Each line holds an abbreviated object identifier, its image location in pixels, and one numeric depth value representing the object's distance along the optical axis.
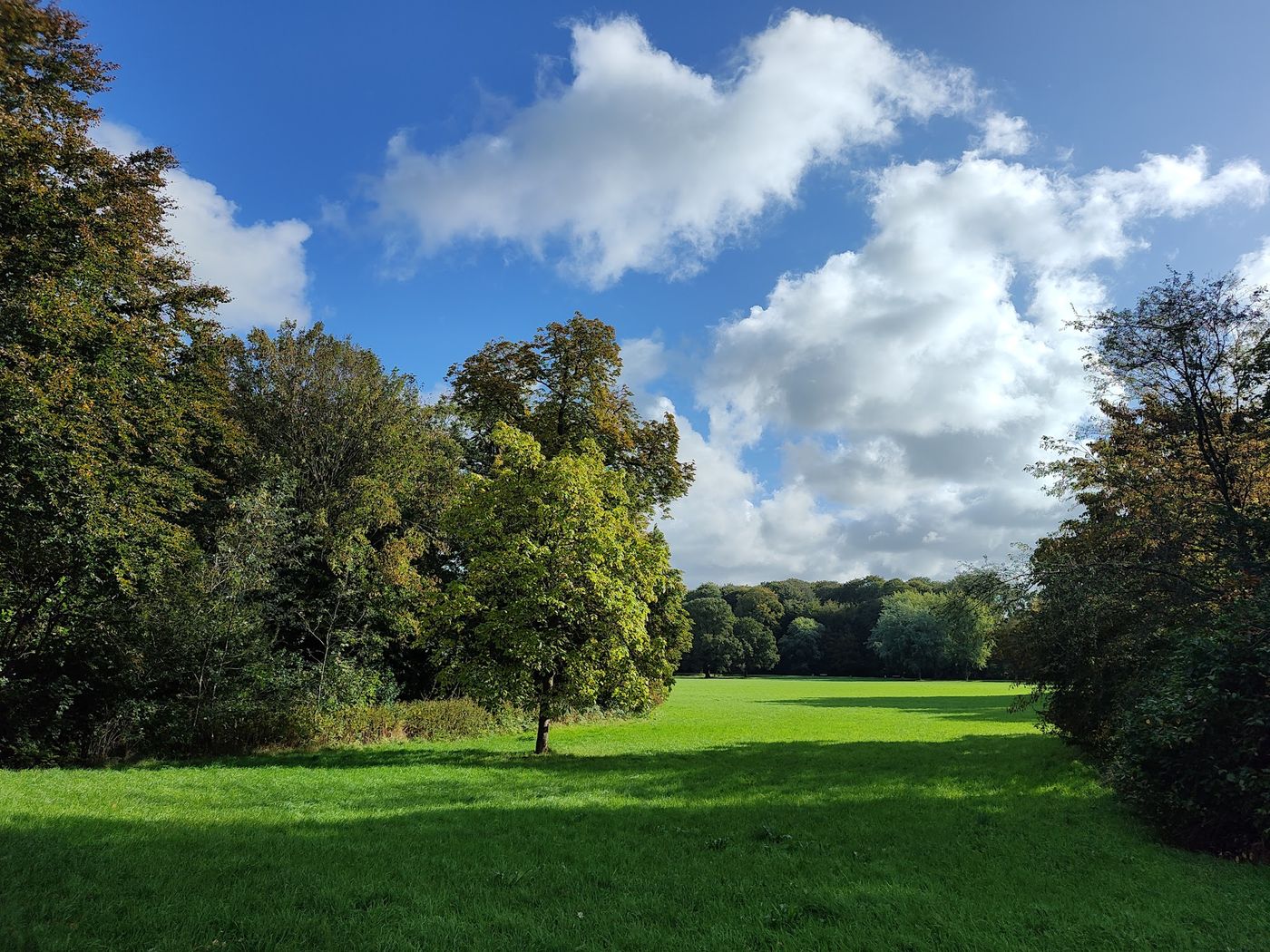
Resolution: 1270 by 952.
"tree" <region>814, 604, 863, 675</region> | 122.44
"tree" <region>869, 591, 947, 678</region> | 101.88
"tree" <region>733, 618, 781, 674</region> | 118.44
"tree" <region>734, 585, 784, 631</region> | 127.88
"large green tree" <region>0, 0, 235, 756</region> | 14.95
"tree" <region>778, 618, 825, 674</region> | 123.38
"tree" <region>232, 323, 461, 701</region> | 24.39
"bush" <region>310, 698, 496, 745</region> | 21.36
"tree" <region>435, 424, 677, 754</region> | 18.44
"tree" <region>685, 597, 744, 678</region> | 111.38
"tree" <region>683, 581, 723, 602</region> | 126.25
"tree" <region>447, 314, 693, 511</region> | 28.05
